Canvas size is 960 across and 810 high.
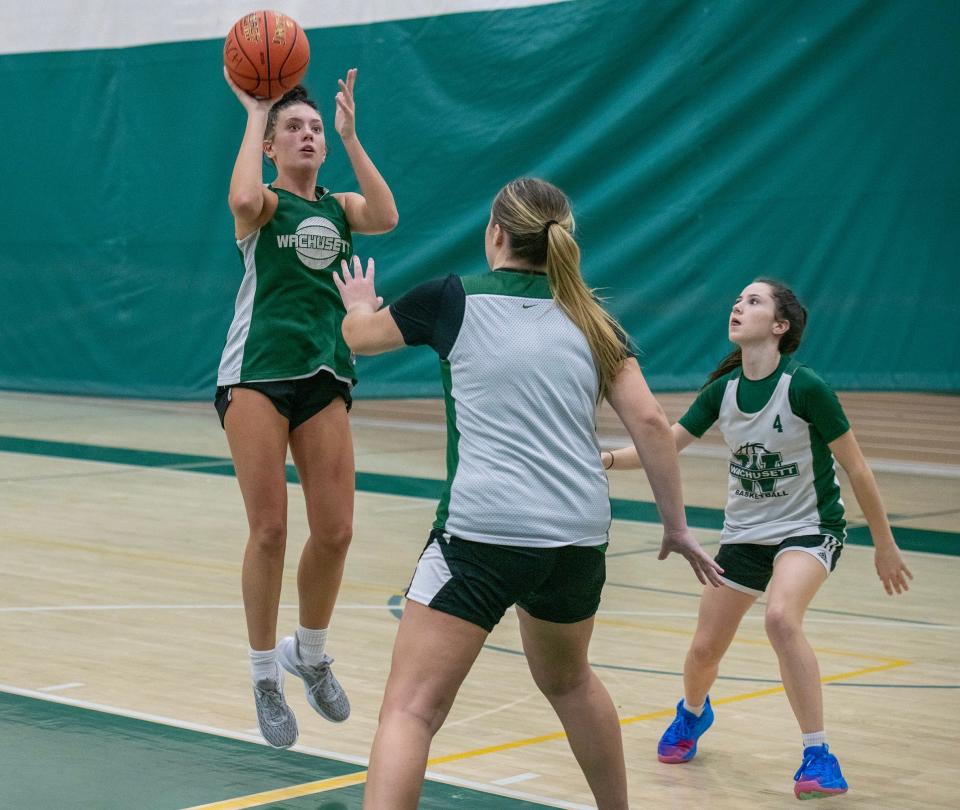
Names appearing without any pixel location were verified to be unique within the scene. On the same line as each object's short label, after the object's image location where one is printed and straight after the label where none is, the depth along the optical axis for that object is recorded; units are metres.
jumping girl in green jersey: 7.64
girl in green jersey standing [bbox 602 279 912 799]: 7.45
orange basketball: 8.07
